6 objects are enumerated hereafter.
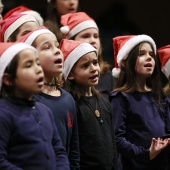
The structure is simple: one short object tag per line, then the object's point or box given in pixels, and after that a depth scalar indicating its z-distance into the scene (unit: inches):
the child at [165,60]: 313.6
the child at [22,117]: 208.5
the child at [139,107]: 276.5
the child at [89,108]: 254.1
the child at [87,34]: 319.3
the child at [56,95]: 241.0
